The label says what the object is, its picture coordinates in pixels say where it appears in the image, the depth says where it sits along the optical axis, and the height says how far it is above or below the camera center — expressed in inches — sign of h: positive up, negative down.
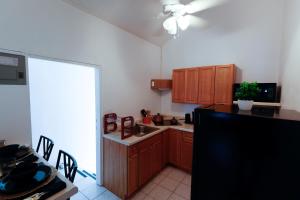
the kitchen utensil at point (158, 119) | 119.4 -22.6
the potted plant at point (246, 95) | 42.0 -0.6
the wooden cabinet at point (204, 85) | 97.3 +6.2
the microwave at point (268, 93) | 81.3 +0.2
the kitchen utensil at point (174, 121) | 119.2 -24.5
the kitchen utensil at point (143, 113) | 122.3 -17.9
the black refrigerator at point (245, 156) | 27.6 -14.0
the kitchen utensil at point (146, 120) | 117.8 -23.2
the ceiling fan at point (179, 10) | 81.4 +49.7
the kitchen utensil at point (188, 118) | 120.4 -21.7
